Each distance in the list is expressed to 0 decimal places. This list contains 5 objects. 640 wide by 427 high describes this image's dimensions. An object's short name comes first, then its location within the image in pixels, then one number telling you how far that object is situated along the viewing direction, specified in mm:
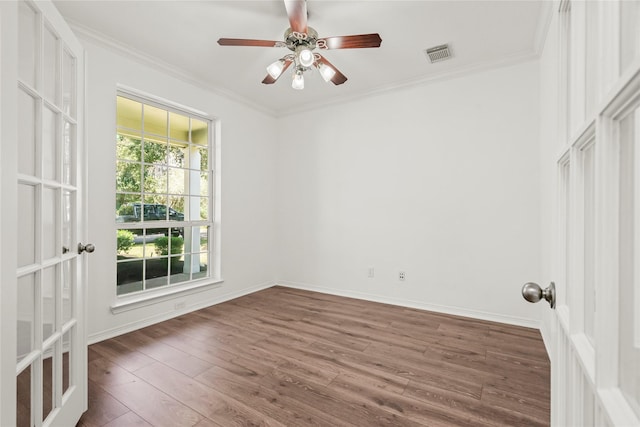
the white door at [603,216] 404
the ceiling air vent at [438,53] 2842
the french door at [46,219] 1110
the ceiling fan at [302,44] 2100
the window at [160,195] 3023
